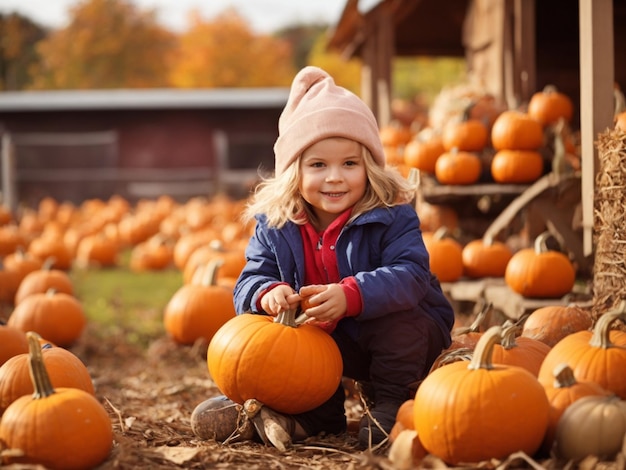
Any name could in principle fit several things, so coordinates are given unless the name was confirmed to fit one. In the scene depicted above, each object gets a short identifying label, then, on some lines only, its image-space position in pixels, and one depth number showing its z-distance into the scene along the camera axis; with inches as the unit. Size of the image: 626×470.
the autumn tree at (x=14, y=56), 1646.2
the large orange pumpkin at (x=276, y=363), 116.3
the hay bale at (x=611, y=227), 141.9
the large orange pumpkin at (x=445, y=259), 224.5
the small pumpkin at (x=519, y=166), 238.4
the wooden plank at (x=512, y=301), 187.9
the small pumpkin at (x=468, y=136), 257.9
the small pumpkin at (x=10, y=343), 138.8
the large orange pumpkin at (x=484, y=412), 96.3
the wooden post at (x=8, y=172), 648.8
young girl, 120.1
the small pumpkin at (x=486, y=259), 229.9
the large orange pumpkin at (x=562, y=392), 101.0
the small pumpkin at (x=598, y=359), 106.6
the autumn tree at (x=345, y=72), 1403.8
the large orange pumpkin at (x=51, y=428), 99.2
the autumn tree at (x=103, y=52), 1556.3
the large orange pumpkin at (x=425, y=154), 271.1
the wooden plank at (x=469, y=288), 214.5
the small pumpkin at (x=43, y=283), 246.7
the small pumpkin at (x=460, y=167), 251.4
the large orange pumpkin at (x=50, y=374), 116.6
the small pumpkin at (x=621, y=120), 160.8
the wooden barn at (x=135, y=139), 746.8
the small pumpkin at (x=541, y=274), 193.5
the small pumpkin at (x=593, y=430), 94.9
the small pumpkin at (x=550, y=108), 259.0
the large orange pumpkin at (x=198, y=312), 203.9
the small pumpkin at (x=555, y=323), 141.2
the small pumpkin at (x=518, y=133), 240.5
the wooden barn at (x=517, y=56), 162.2
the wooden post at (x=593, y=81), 157.8
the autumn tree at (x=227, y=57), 1551.4
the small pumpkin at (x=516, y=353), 117.7
